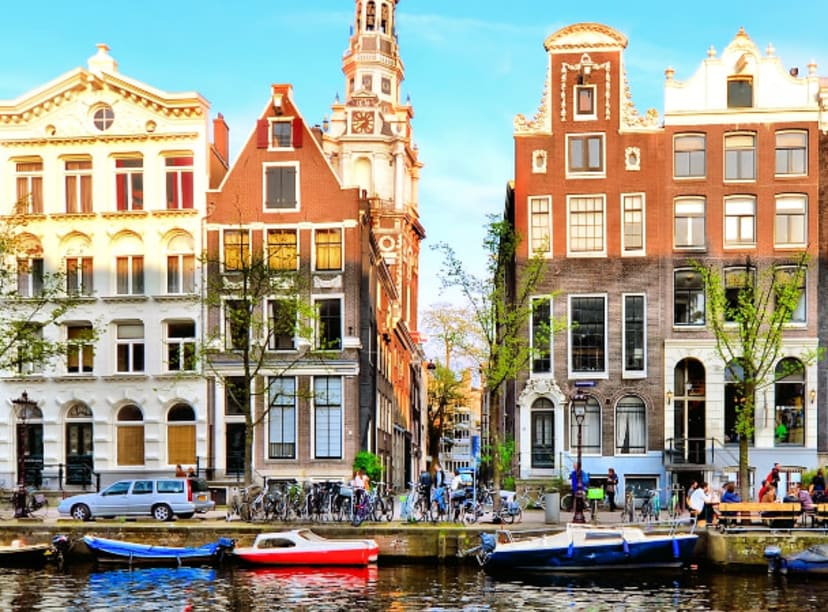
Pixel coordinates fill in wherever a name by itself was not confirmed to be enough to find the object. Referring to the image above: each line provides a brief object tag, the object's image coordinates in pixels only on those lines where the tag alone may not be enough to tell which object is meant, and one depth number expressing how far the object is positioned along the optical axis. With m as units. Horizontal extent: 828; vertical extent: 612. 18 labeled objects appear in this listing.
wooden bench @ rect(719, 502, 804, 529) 41.38
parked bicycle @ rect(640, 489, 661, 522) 44.38
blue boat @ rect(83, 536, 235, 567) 42.88
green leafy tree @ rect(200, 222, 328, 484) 52.38
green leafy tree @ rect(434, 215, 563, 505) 51.12
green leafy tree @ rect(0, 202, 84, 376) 54.50
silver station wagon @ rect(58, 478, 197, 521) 47.34
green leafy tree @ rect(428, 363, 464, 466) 88.88
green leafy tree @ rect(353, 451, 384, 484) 57.28
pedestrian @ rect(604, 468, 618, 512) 51.62
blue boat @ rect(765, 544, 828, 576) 38.62
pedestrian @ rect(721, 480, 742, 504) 44.19
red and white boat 42.16
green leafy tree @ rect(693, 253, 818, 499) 48.69
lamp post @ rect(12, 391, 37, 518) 48.03
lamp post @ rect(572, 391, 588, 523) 44.50
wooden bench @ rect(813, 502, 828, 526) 41.67
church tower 68.06
